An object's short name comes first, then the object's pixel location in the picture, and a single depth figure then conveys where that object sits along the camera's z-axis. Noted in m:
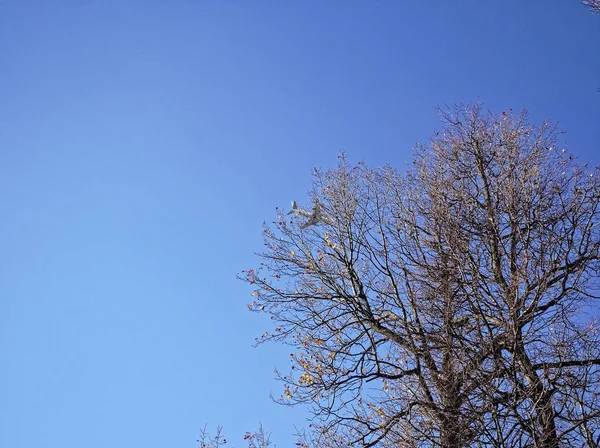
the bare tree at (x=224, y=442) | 15.78
